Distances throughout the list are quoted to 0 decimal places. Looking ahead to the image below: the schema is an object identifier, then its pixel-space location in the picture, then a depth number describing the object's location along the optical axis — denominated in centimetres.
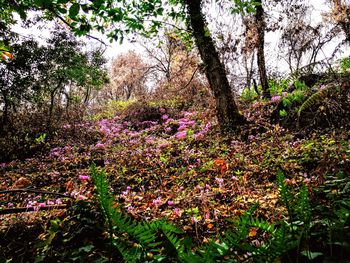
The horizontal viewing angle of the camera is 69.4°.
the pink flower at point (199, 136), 644
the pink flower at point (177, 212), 279
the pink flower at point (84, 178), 458
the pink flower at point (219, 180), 366
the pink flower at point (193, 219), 253
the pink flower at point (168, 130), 850
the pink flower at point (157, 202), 320
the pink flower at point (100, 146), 761
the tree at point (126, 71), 3944
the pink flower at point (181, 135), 702
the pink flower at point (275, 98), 709
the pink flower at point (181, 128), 812
